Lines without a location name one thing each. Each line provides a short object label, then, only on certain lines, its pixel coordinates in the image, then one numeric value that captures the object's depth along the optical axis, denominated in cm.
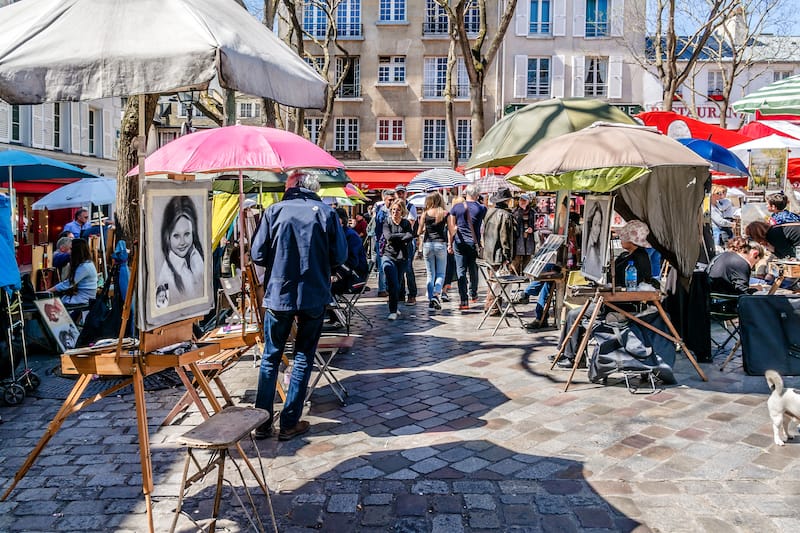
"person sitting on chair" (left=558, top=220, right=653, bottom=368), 649
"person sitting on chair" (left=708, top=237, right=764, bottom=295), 712
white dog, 464
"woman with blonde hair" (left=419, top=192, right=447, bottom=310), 1060
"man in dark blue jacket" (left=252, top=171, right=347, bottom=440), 481
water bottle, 663
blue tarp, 579
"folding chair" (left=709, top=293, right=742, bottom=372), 716
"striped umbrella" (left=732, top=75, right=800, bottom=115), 545
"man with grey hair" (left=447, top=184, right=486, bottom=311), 1042
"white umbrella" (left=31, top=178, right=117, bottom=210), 1288
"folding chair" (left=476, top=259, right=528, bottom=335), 885
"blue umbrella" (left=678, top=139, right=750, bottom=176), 934
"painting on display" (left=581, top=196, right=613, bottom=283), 646
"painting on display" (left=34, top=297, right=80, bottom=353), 765
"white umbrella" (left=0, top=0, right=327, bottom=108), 311
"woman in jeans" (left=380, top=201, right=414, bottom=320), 1001
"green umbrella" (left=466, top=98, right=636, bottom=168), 820
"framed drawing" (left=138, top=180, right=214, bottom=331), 381
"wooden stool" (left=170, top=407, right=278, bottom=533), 327
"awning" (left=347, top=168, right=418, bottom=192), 3381
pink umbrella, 579
